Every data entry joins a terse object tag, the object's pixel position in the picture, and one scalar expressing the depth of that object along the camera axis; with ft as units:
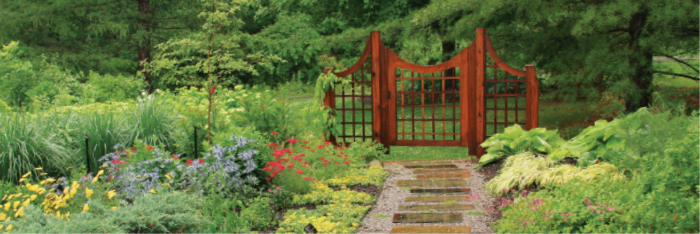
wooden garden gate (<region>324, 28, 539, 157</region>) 22.61
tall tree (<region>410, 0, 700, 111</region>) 24.21
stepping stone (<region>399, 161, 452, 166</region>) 22.44
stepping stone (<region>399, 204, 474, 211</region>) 14.94
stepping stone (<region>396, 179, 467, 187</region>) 17.99
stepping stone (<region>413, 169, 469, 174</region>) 20.27
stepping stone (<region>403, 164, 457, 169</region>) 21.49
